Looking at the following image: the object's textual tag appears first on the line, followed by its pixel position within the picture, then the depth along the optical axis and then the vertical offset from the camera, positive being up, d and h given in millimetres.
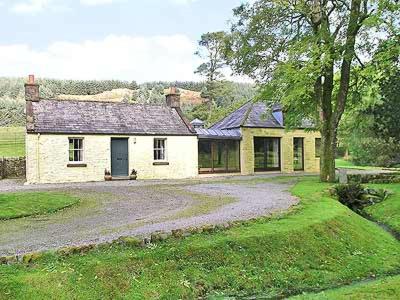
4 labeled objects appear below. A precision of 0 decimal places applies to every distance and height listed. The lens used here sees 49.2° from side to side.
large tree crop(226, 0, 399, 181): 20266 +4950
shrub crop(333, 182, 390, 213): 18797 -2245
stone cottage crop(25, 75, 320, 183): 24625 +275
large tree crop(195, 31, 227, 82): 49872 +10566
